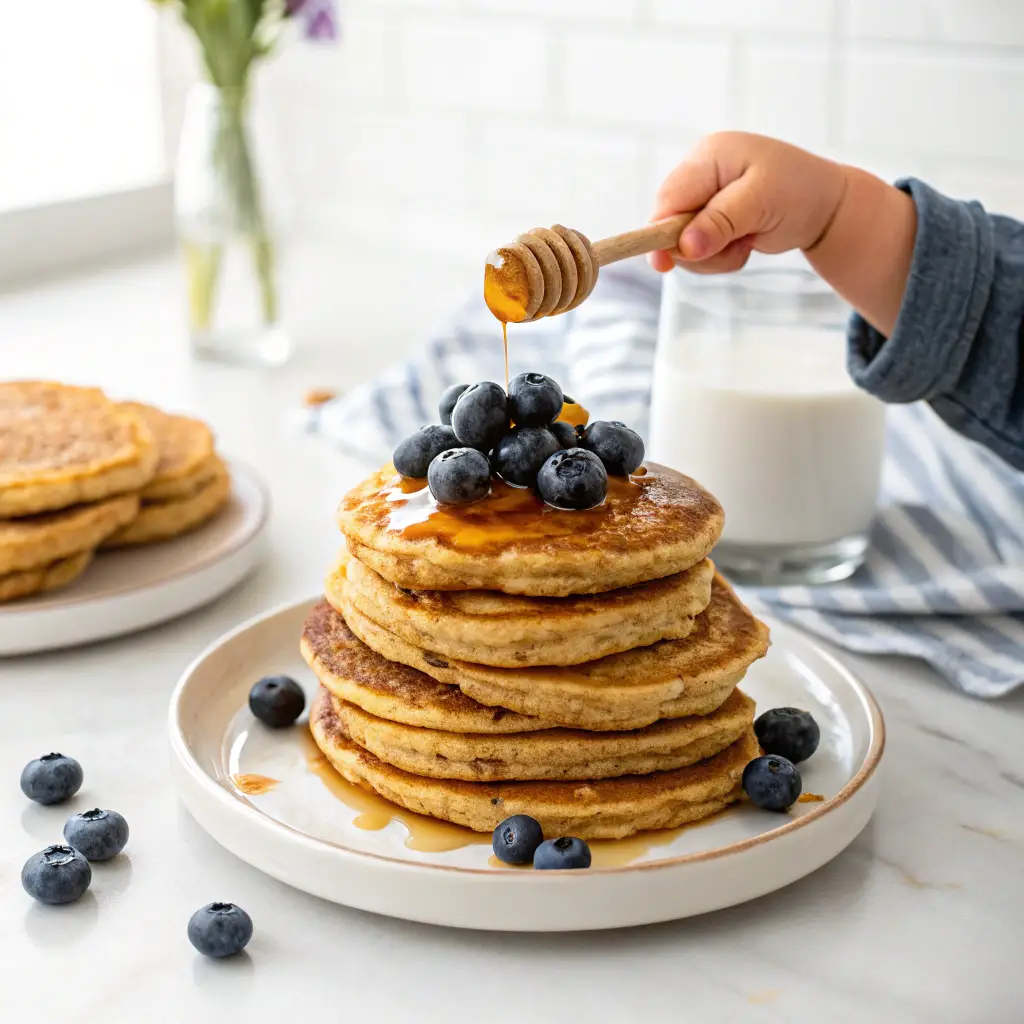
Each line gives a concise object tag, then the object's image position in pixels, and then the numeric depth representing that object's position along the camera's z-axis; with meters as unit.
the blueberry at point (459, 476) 0.59
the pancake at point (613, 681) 0.58
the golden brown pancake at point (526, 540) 0.58
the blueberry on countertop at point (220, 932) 0.55
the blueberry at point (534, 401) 0.61
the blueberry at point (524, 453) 0.60
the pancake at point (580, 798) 0.59
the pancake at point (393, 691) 0.59
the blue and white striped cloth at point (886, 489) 0.73
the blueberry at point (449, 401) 0.63
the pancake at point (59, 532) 0.72
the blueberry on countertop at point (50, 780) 0.62
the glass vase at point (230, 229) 1.03
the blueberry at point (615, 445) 0.62
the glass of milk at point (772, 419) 0.76
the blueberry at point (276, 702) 0.65
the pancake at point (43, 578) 0.72
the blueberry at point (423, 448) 0.62
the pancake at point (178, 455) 0.78
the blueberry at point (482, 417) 0.60
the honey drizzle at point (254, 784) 0.62
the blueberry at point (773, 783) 0.60
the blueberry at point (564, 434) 0.61
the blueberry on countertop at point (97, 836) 0.59
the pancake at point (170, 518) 0.78
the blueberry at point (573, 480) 0.59
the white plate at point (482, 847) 0.55
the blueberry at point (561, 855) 0.57
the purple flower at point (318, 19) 1.00
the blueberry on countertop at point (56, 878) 0.57
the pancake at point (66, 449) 0.73
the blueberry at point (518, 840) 0.58
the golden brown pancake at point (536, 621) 0.58
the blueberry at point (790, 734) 0.63
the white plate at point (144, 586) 0.71
